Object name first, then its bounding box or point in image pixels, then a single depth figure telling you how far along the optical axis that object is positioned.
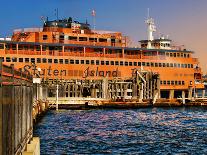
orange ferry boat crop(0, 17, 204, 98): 95.69
